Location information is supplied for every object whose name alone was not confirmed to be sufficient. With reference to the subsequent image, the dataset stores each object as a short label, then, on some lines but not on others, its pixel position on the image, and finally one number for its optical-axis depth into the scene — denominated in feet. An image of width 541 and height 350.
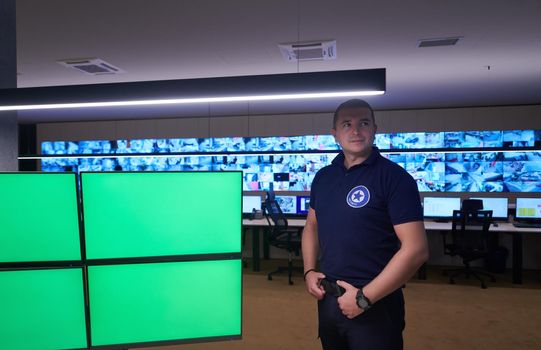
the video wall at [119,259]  4.67
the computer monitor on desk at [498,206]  20.13
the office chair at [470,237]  17.84
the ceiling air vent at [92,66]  14.28
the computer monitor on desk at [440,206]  20.54
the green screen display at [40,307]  4.66
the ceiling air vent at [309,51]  12.40
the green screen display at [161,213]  4.75
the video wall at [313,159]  22.20
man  4.90
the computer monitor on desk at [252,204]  23.24
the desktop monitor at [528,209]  19.49
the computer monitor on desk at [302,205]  22.58
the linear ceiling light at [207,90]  5.53
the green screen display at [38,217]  4.66
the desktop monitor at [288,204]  22.95
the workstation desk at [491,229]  17.92
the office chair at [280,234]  19.02
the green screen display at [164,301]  4.78
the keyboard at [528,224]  18.49
